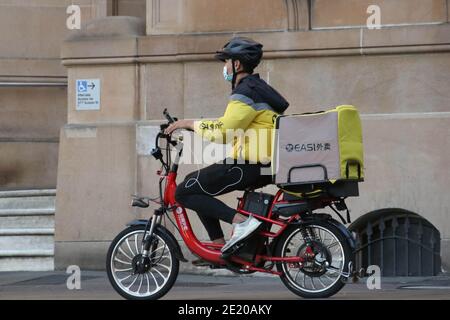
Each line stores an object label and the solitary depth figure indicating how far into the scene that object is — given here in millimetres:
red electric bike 15297
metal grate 21650
